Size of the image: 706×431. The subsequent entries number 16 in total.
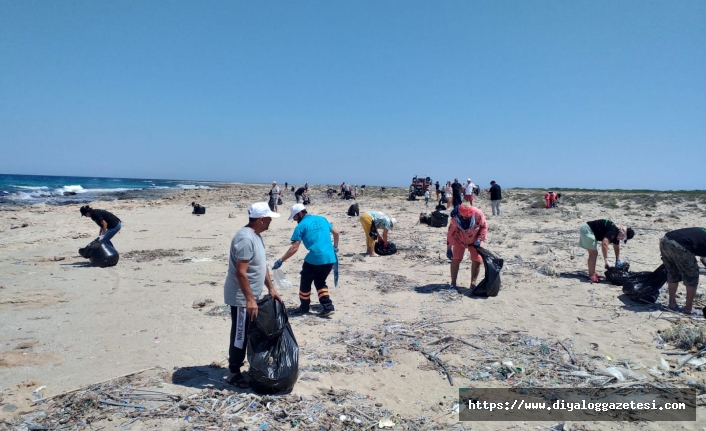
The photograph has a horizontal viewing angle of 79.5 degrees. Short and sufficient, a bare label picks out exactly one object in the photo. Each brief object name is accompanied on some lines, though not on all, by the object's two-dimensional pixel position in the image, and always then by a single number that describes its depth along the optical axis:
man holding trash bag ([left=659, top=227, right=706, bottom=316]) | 5.64
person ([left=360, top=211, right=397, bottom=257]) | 10.11
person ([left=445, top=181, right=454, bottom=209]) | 23.23
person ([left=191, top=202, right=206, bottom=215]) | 20.91
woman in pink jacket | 7.07
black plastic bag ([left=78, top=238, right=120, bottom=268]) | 9.05
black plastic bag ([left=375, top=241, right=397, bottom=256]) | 10.56
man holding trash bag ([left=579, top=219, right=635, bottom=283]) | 7.45
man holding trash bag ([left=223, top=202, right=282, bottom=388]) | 3.64
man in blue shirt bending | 5.80
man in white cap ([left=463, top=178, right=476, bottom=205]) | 19.61
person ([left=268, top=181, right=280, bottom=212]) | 20.03
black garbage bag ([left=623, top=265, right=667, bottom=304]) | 6.43
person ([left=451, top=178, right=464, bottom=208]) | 17.30
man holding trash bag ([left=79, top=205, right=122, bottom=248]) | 9.09
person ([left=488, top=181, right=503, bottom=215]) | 19.05
